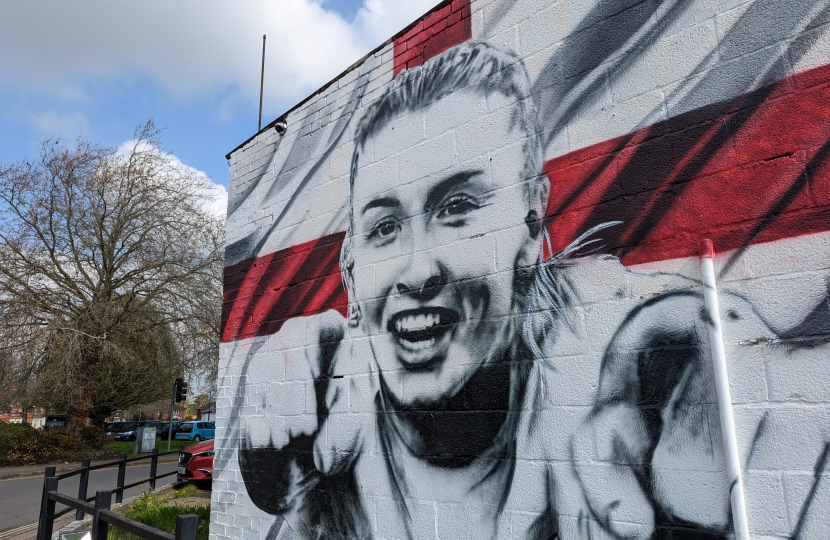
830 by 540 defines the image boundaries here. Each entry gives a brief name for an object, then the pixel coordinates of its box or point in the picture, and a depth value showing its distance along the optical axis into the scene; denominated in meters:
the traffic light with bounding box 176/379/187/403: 19.14
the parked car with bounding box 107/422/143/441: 35.03
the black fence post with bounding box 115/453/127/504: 8.59
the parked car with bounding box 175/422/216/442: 29.86
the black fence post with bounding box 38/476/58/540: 4.80
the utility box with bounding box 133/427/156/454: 21.08
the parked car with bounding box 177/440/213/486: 10.60
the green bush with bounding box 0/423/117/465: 18.28
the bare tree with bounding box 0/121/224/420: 17.83
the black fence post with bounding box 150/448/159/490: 9.96
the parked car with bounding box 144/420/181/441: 35.96
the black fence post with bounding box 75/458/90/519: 7.28
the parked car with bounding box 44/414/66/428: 33.16
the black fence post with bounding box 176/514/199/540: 2.64
